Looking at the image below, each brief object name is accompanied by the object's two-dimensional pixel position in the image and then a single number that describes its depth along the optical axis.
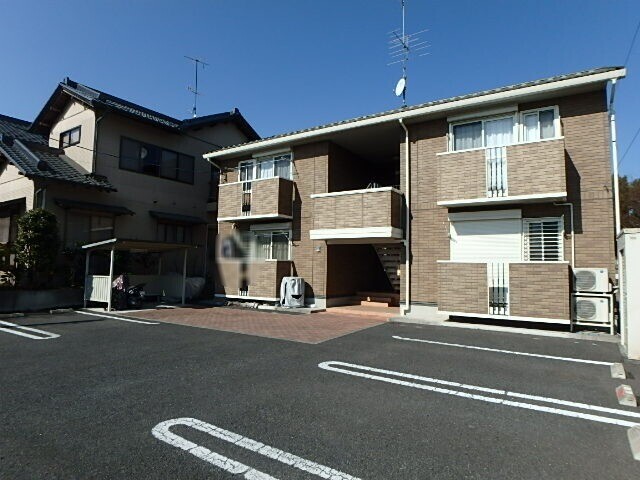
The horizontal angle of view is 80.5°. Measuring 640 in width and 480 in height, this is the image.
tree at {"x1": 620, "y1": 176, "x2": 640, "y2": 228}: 25.75
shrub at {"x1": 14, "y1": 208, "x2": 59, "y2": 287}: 11.97
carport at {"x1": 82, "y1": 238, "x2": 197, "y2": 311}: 11.77
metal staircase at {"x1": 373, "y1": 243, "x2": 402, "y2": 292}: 13.31
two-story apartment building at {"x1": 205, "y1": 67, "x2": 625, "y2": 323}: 8.80
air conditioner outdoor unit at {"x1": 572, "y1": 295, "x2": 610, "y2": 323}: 8.16
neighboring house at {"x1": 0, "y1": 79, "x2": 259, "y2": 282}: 13.81
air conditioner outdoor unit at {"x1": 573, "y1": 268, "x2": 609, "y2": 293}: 8.23
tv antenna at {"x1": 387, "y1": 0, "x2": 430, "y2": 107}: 12.97
